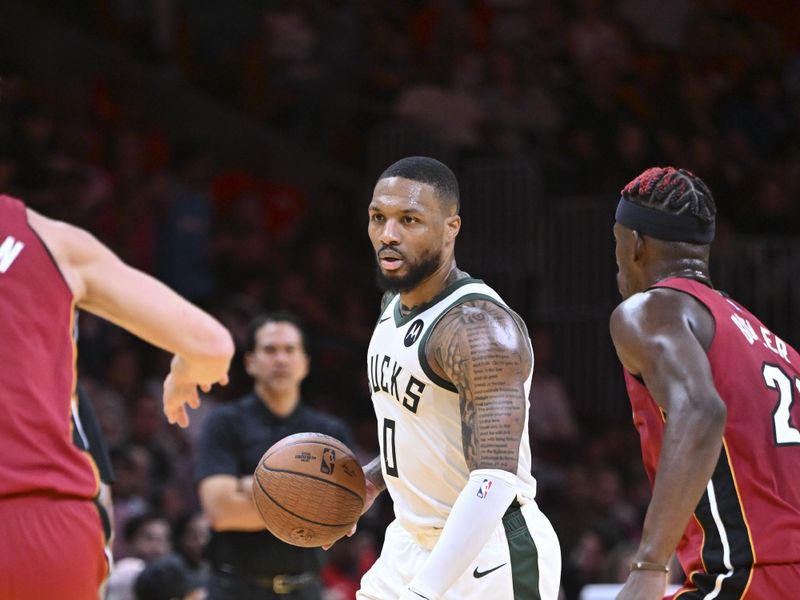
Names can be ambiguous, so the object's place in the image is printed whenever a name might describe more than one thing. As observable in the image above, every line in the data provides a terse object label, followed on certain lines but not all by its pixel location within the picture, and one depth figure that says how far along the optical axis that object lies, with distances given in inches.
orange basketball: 394.9
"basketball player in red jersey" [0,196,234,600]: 288.7
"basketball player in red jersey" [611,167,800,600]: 315.0
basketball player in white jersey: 358.0
